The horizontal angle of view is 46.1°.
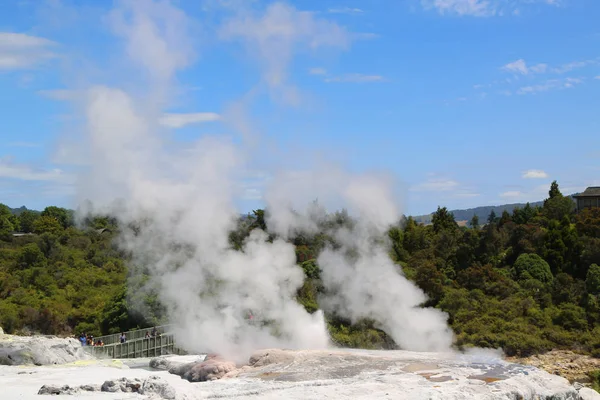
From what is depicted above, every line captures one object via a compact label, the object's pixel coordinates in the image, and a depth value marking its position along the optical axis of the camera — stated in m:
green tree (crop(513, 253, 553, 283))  43.66
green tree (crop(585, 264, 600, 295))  40.53
